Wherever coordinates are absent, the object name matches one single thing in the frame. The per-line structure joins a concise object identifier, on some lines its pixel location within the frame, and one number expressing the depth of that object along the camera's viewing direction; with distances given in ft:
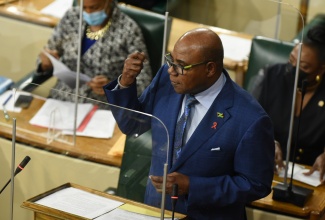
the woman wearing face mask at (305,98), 26.37
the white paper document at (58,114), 23.38
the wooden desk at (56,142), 20.85
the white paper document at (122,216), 17.90
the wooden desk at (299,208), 23.09
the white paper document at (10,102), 20.98
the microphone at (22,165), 18.72
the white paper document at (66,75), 28.04
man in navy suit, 19.03
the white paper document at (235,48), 32.91
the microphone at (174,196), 17.28
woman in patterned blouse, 29.17
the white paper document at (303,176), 24.76
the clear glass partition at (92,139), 18.71
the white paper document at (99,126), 20.40
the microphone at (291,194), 23.35
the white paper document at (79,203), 18.06
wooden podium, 17.87
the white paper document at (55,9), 33.86
